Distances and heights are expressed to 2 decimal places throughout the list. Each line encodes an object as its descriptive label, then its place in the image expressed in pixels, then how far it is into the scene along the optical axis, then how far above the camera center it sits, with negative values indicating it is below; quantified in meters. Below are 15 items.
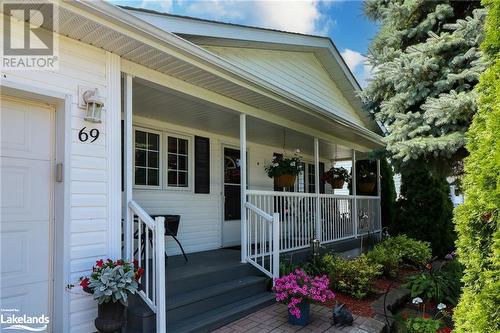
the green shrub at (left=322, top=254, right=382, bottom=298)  5.15 -1.41
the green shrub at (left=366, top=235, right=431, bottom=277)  6.41 -1.42
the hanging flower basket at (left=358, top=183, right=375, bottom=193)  9.99 -0.15
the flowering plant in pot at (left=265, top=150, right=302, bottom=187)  6.75 +0.24
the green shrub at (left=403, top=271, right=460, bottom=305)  4.89 -1.51
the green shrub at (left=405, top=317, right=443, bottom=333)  3.56 -1.47
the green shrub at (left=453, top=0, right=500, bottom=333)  2.51 -0.23
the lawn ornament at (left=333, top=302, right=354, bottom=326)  4.10 -1.57
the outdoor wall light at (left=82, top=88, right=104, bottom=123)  3.37 +0.76
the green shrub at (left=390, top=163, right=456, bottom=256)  8.73 -0.79
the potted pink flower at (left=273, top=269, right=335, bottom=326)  4.06 -1.32
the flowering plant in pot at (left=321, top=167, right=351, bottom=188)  9.02 +0.13
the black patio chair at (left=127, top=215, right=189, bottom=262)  5.24 -0.60
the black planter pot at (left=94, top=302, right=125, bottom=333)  3.03 -1.16
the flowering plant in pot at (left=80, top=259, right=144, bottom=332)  3.01 -0.90
